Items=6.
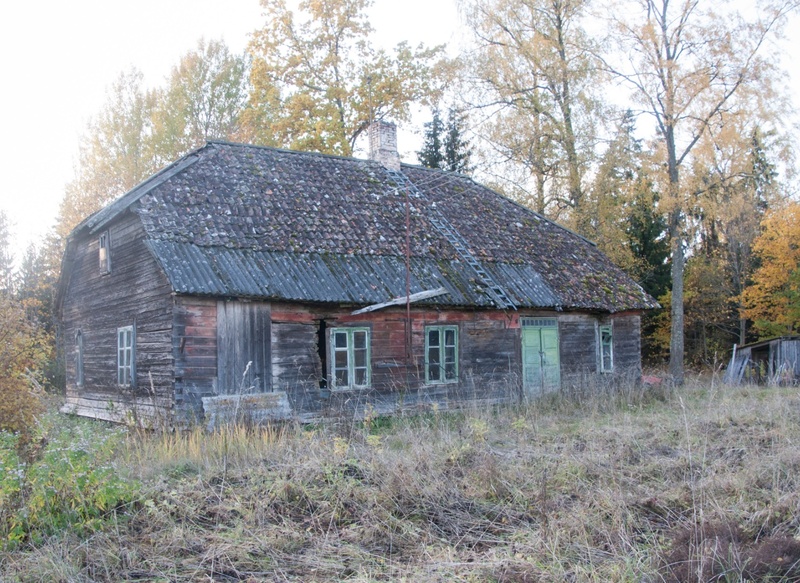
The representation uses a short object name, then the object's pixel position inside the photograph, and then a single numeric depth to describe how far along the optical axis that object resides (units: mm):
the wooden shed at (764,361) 19469
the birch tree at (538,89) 24656
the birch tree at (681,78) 21016
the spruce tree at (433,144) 29797
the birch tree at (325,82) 25938
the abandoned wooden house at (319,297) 12570
